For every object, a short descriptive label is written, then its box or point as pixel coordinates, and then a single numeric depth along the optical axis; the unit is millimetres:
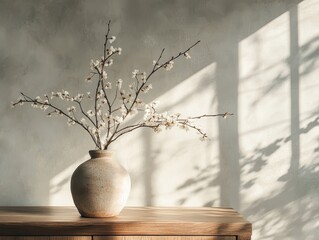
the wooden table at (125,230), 2342
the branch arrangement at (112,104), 3023
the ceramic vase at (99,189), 2494
